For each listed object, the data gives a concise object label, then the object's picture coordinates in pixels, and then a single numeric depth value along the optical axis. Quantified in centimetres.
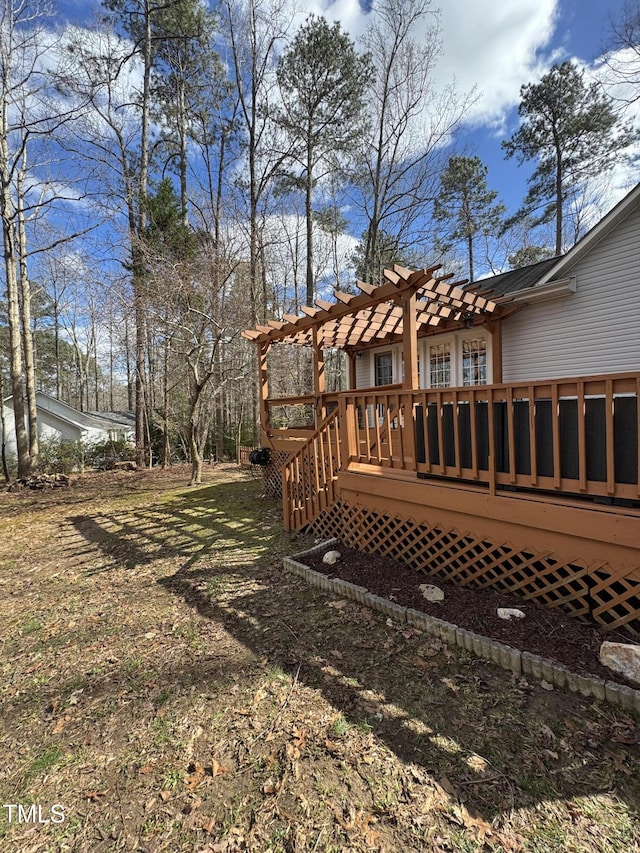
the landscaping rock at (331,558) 416
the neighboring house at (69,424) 1869
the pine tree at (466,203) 1583
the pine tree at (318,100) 1305
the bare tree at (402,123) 1334
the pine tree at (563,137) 1359
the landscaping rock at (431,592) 321
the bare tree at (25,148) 982
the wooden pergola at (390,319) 483
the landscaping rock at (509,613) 282
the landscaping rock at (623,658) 223
